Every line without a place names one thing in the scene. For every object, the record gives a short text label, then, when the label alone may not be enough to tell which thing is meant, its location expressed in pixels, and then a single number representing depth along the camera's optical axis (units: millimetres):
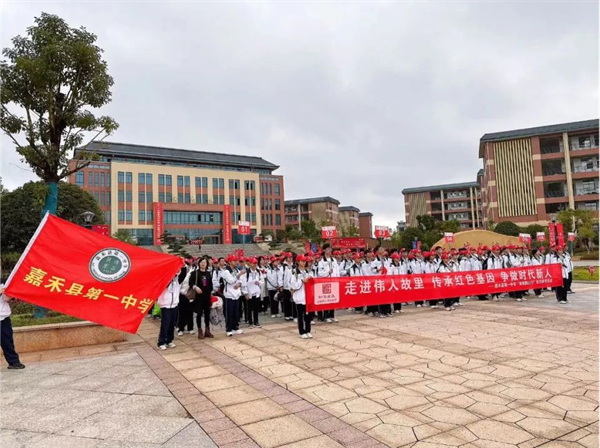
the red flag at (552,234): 28912
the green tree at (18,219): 31109
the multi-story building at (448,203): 78312
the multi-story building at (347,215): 107312
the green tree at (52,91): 10141
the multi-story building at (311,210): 94250
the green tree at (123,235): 41481
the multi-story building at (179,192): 56406
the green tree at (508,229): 41281
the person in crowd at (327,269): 10766
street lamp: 13727
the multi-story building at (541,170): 47719
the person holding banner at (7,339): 6594
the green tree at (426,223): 46562
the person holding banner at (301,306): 8593
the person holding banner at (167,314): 7918
